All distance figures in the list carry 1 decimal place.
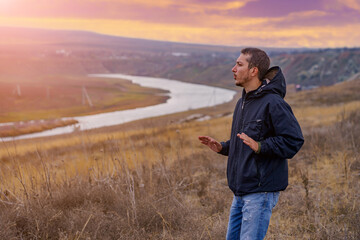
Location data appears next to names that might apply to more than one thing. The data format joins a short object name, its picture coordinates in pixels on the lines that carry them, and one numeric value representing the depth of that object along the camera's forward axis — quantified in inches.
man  92.8
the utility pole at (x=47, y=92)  2652.8
